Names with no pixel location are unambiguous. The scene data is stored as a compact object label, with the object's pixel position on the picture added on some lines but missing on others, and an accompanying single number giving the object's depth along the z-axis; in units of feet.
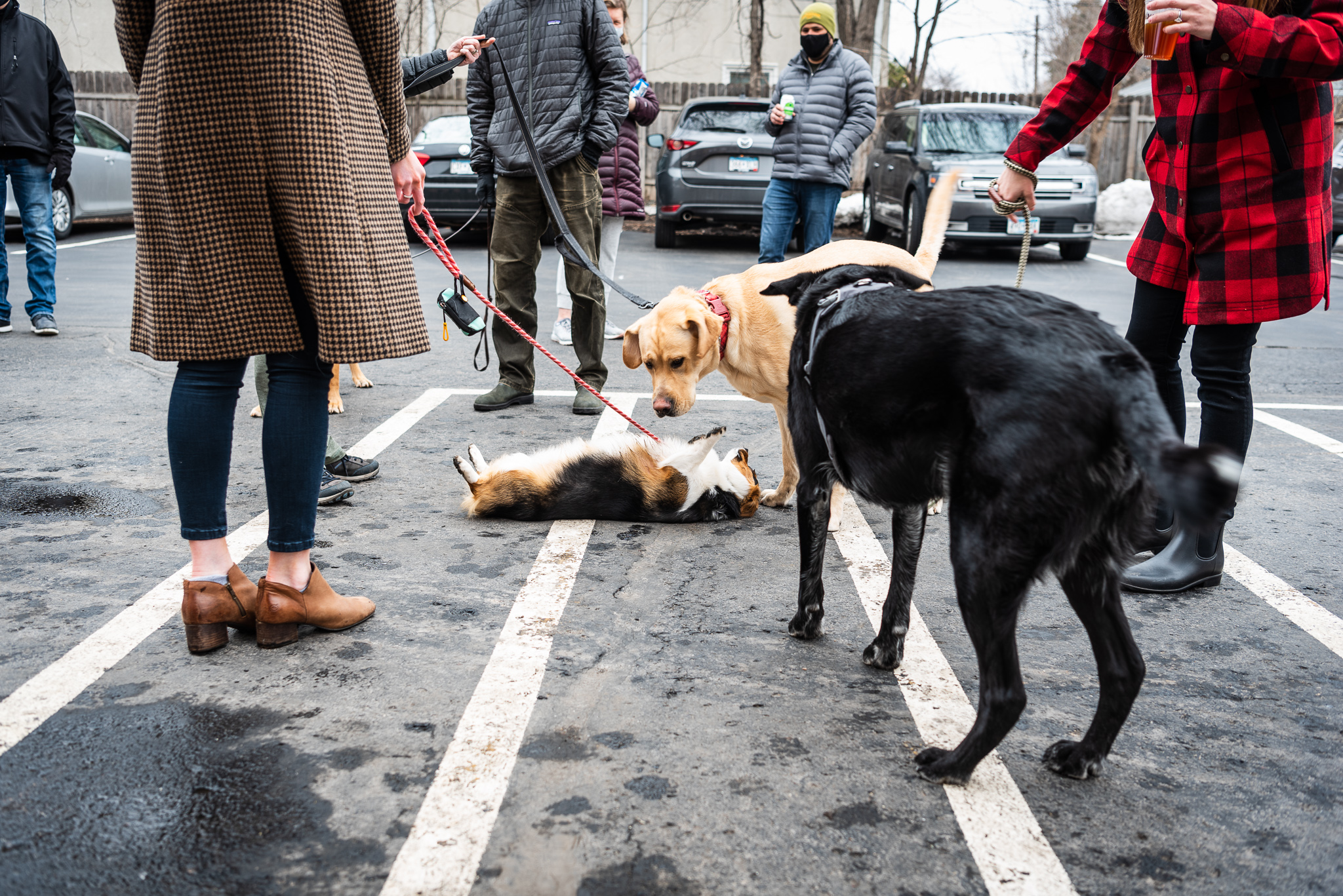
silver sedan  42.63
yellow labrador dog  13.00
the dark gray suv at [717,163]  41.19
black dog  6.17
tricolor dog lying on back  12.41
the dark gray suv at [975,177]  40.91
